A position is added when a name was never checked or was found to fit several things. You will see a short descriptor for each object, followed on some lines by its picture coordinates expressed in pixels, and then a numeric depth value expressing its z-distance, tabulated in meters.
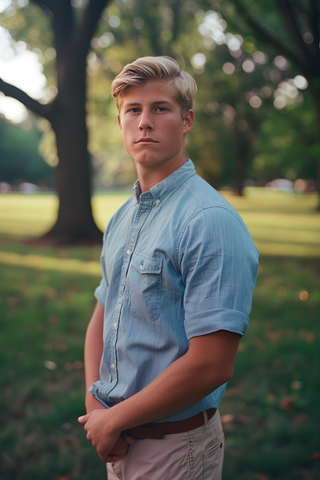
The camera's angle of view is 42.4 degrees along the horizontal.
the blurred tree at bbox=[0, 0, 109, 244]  11.83
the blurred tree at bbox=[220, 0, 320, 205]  8.51
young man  1.49
